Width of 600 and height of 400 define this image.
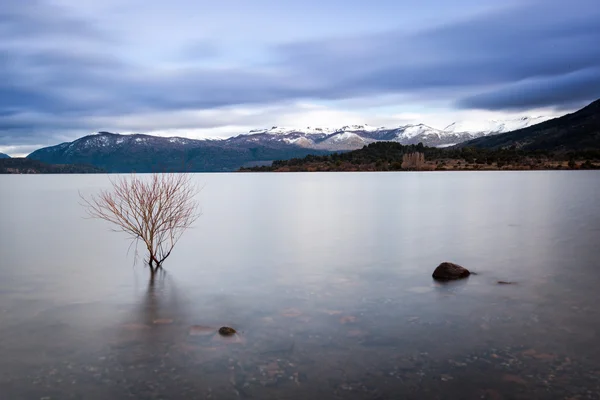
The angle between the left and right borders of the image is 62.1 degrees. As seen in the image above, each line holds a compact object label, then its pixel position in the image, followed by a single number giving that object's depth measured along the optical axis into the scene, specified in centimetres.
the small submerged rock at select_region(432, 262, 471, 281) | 1537
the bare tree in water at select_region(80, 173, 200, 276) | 1738
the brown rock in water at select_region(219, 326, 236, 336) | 1030
